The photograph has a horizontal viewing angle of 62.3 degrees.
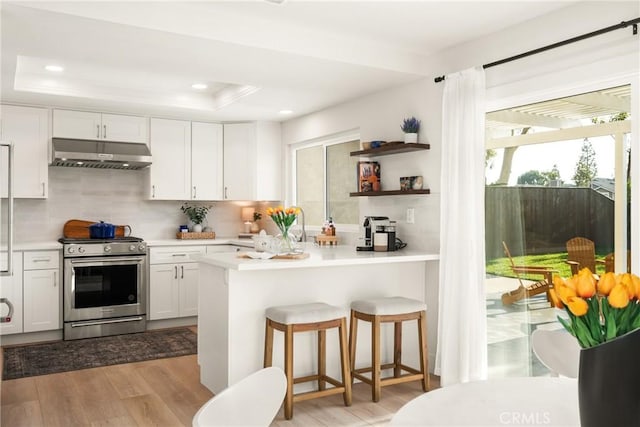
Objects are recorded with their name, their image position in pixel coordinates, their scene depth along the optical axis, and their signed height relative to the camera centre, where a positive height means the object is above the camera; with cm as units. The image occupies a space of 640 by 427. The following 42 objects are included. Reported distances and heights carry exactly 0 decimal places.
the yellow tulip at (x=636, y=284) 108 -14
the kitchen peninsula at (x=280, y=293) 335 -55
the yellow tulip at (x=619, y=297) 106 -16
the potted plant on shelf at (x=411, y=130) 418 +67
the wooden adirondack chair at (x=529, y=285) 344 -45
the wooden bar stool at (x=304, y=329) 317 -71
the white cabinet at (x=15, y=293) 489 -74
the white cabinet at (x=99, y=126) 541 +93
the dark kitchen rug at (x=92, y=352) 424 -123
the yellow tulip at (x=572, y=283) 113 -15
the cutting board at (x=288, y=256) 345 -28
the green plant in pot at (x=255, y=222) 673 -10
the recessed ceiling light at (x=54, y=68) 456 +127
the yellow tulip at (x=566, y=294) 112 -17
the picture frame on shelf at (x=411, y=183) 418 +25
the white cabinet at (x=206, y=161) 612 +62
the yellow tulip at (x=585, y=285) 111 -15
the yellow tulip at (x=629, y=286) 107 -14
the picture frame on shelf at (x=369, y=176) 465 +34
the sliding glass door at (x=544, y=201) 297 +8
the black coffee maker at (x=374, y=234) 420 -16
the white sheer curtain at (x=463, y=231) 361 -12
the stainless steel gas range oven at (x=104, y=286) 518 -73
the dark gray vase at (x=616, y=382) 105 -34
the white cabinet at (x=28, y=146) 518 +68
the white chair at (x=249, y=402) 125 -47
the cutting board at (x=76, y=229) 572 -16
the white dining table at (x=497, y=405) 138 -53
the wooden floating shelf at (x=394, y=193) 413 +18
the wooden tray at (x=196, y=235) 613 -25
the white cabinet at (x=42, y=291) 502 -75
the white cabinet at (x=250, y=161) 623 +63
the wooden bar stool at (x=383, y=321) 345 -74
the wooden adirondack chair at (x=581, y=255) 310 -24
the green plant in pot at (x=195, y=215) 634 -1
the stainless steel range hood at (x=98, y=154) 522 +61
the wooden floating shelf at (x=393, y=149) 410 +53
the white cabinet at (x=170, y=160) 590 +61
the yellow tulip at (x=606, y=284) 109 -14
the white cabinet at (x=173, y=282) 562 -74
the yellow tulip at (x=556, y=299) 117 -19
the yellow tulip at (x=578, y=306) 111 -19
